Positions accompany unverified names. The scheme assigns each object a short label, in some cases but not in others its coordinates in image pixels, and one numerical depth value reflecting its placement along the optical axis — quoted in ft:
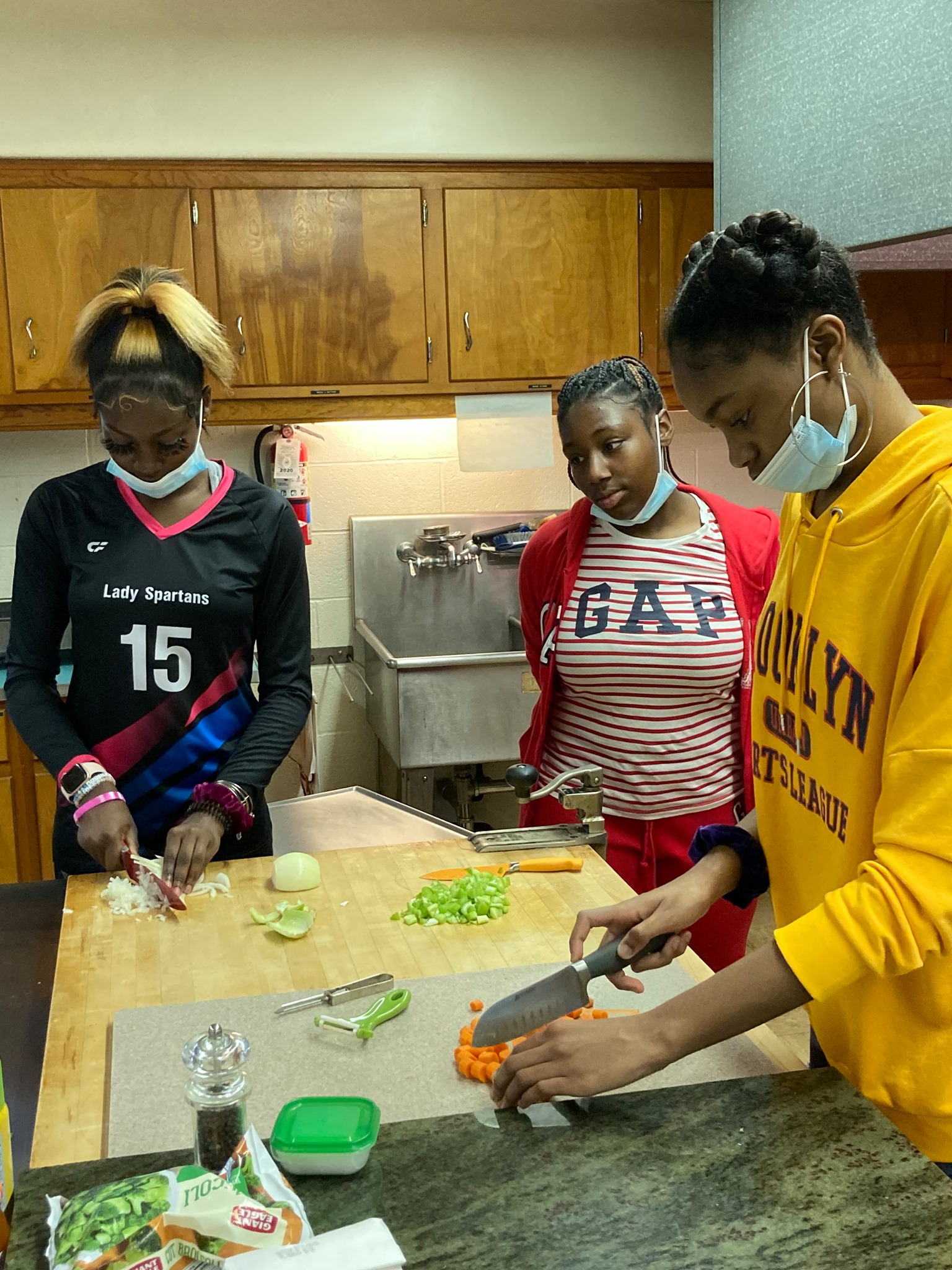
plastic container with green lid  2.94
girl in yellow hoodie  2.94
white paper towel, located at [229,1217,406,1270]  2.48
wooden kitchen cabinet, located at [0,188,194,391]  10.49
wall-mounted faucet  12.33
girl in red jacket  6.53
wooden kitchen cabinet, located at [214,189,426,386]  10.87
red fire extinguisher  11.78
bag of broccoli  2.44
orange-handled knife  5.55
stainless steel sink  10.01
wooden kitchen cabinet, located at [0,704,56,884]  10.54
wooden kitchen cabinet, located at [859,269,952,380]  10.77
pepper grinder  2.80
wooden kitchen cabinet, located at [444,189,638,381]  11.27
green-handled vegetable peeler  4.13
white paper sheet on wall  11.78
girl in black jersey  5.50
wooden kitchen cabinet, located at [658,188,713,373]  11.62
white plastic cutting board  3.71
